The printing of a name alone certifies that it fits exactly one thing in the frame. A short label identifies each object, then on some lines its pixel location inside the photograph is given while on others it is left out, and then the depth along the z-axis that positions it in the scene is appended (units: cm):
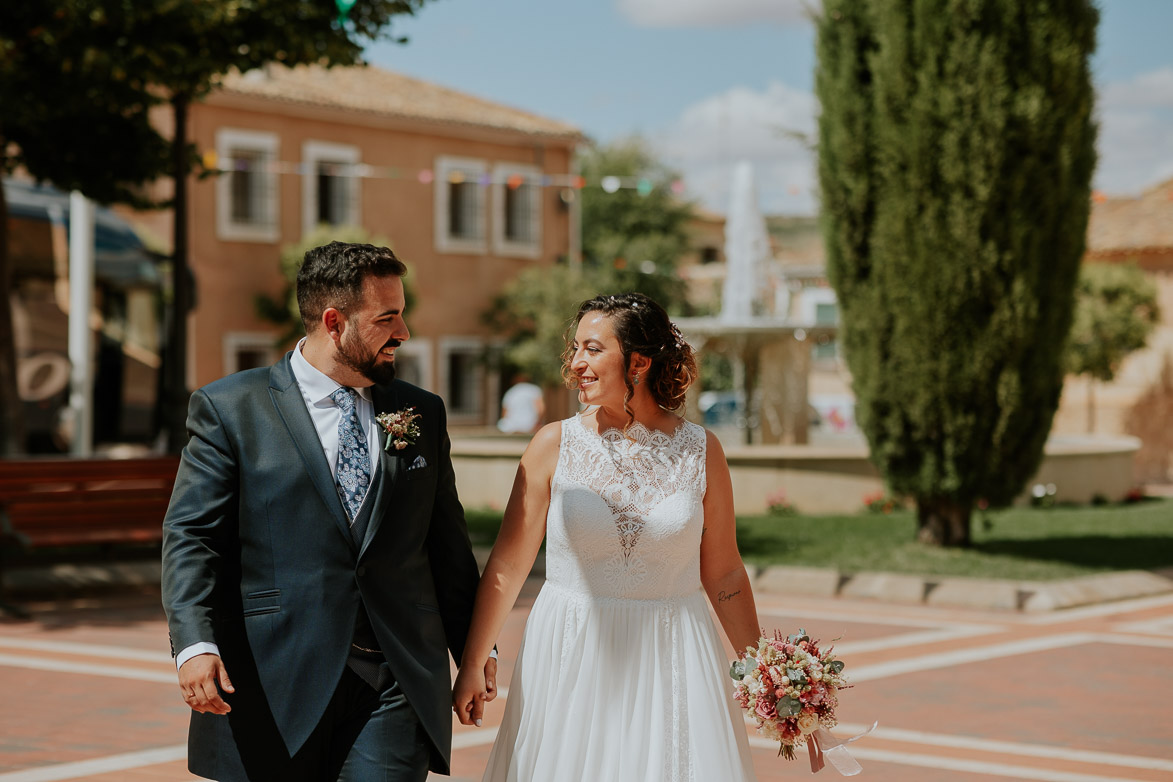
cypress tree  1191
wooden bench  1073
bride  385
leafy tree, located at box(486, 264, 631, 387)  3159
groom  342
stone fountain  2059
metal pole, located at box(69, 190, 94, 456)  1914
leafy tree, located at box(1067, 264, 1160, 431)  2833
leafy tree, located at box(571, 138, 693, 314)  4206
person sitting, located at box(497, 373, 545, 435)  2158
